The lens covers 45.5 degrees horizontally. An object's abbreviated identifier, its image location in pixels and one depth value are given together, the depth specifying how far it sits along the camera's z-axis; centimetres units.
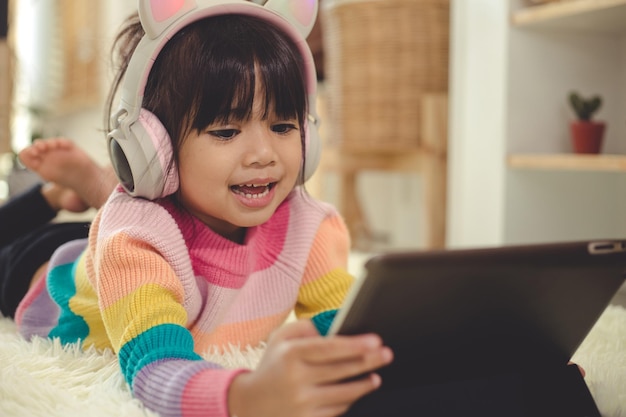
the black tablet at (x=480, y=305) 49
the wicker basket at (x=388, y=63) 193
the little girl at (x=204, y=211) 66
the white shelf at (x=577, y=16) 143
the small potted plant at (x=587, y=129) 153
